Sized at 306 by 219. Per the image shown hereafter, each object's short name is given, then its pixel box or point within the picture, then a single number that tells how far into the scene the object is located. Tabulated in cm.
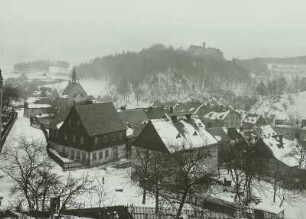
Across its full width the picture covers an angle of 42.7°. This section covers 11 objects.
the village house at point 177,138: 4622
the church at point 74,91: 10850
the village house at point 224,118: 11025
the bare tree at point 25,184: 2404
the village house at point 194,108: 12144
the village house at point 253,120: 11104
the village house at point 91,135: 5238
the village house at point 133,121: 6017
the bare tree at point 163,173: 3296
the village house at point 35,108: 9144
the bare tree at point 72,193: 2318
